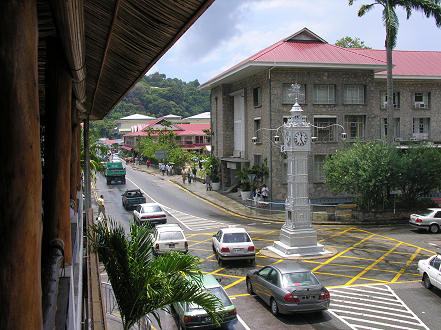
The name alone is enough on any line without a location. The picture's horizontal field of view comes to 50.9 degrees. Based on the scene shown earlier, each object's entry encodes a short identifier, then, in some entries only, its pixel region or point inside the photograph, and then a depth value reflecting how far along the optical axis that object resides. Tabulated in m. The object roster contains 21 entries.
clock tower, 21.95
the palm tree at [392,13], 34.69
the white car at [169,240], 20.33
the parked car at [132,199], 34.84
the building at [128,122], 133.88
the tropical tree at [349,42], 64.19
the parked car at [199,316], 12.48
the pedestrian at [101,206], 27.41
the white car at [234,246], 19.53
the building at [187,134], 88.06
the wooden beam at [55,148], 5.50
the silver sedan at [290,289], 13.57
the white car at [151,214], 27.55
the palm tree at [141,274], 7.74
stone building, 36.47
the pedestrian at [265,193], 36.22
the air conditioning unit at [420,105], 44.04
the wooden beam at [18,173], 2.30
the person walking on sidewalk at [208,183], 47.06
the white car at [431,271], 15.83
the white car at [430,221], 26.62
